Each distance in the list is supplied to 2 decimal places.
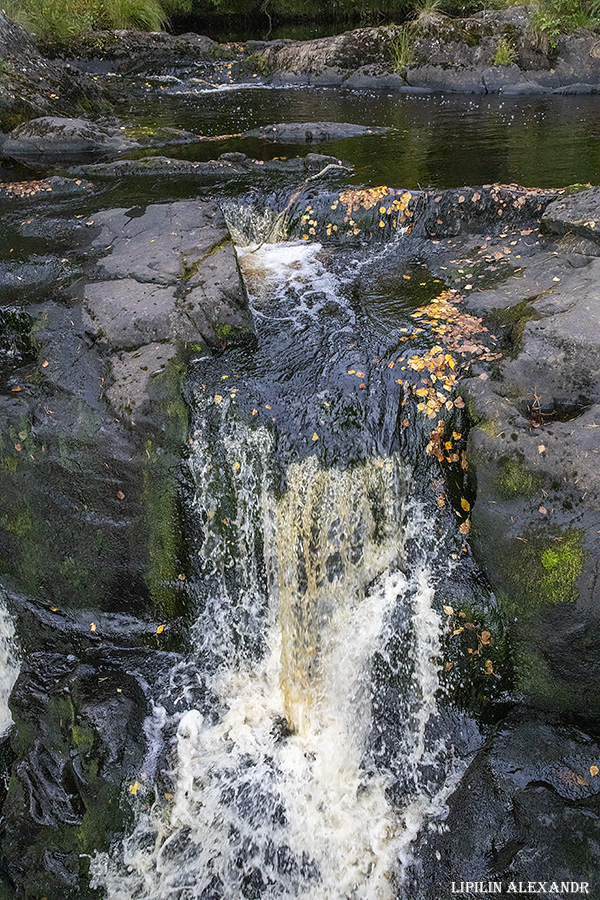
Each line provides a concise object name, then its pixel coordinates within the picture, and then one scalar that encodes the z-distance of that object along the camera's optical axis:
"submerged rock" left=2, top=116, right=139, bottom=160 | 9.26
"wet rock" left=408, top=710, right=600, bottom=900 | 3.26
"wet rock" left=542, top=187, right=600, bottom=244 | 5.42
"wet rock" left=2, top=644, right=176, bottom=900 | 3.78
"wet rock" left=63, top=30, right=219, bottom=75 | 15.34
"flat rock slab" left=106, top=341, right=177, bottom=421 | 4.27
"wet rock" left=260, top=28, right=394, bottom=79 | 14.05
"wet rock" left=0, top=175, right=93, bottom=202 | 7.58
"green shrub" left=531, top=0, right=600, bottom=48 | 12.58
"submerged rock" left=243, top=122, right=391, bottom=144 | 9.62
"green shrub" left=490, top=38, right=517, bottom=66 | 12.84
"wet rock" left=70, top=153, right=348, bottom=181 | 7.93
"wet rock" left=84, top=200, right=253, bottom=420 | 4.50
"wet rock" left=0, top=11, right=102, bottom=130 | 9.66
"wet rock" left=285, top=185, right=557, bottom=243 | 6.28
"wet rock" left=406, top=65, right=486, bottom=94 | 12.99
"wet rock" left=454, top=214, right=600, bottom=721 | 3.58
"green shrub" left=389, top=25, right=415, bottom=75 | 13.51
